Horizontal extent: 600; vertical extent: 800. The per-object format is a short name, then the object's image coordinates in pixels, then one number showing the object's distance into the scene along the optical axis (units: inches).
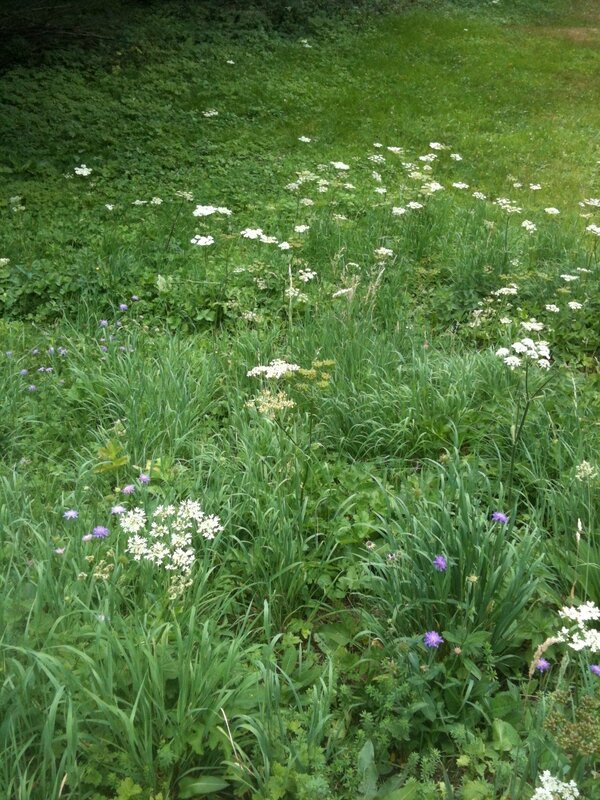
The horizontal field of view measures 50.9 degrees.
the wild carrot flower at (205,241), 151.3
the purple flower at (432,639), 74.7
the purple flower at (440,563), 80.3
